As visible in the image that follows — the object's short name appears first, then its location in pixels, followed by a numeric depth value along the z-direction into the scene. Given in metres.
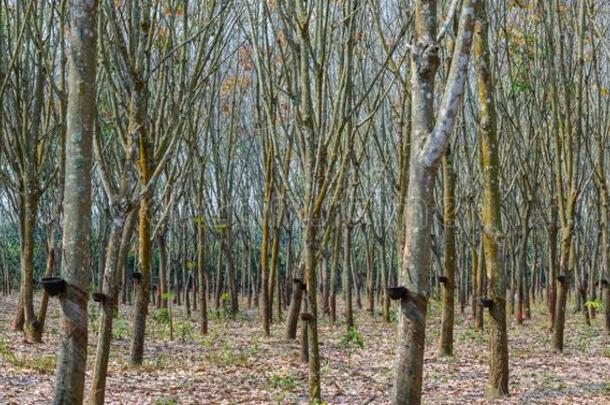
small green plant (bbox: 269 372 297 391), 7.93
